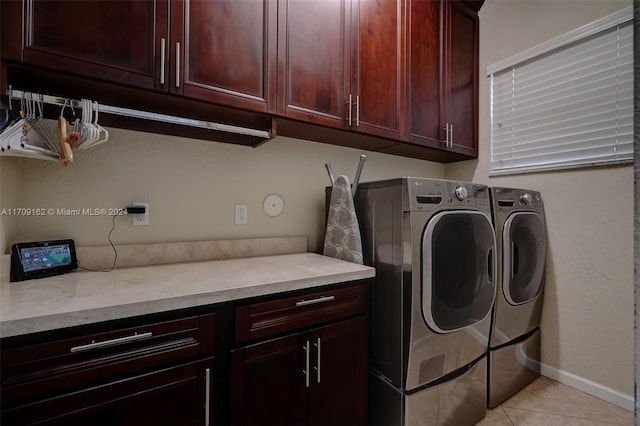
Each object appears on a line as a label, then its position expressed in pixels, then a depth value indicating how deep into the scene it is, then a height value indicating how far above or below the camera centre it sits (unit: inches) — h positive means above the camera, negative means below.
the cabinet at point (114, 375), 27.9 -18.3
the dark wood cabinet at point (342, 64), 56.1 +33.3
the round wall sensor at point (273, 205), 68.9 +2.0
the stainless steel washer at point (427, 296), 49.8 -16.0
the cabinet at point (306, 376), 39.9 -25.9
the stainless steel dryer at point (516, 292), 66.2 -20.1
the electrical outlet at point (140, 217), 54.3 -0.8
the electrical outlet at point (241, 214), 65.2 -0.2
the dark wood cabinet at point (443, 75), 75.6 +41.3
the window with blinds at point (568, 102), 67.4 +31.0
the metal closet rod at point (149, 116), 38.4 +16.0
